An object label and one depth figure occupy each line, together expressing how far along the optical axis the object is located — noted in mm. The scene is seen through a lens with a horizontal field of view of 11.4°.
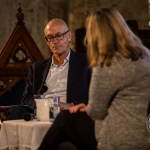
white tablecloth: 5052
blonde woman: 4431
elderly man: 6411
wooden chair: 8812
